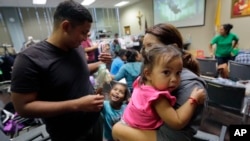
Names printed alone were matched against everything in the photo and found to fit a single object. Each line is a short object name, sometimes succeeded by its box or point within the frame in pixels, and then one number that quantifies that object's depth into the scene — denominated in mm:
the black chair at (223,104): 1629
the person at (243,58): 2662
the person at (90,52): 3656
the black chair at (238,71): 2082
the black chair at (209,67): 2641
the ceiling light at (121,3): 8375
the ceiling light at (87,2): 7413
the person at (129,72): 2230
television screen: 5707
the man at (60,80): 862
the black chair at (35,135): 1842
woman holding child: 718
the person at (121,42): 6470
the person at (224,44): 3809
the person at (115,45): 6082
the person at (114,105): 1874
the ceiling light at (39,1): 6860
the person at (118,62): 2799
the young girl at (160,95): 669
